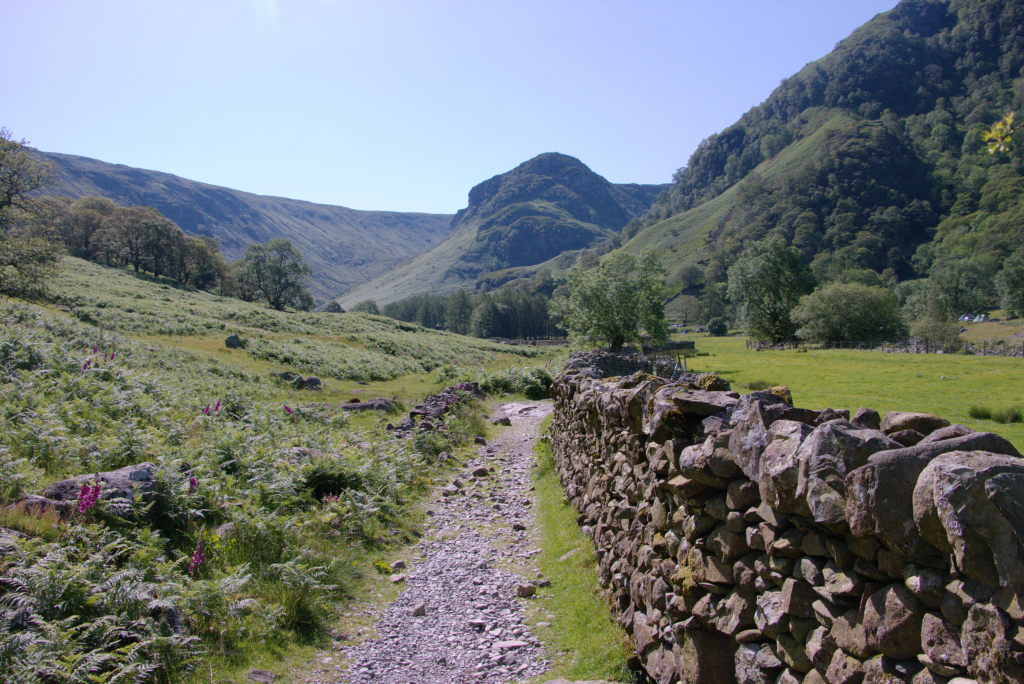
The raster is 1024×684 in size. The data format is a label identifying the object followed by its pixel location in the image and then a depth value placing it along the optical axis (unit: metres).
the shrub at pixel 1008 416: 21.22
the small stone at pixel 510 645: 6.75
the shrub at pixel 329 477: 11.34
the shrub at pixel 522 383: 31.48
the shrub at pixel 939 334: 64.19
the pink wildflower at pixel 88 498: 6.87
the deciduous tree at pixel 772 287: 86.31
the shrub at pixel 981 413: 21.97
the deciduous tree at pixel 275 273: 105.44
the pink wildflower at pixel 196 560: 6.75
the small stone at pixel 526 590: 8.17
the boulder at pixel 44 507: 6.64
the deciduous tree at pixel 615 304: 52.81
